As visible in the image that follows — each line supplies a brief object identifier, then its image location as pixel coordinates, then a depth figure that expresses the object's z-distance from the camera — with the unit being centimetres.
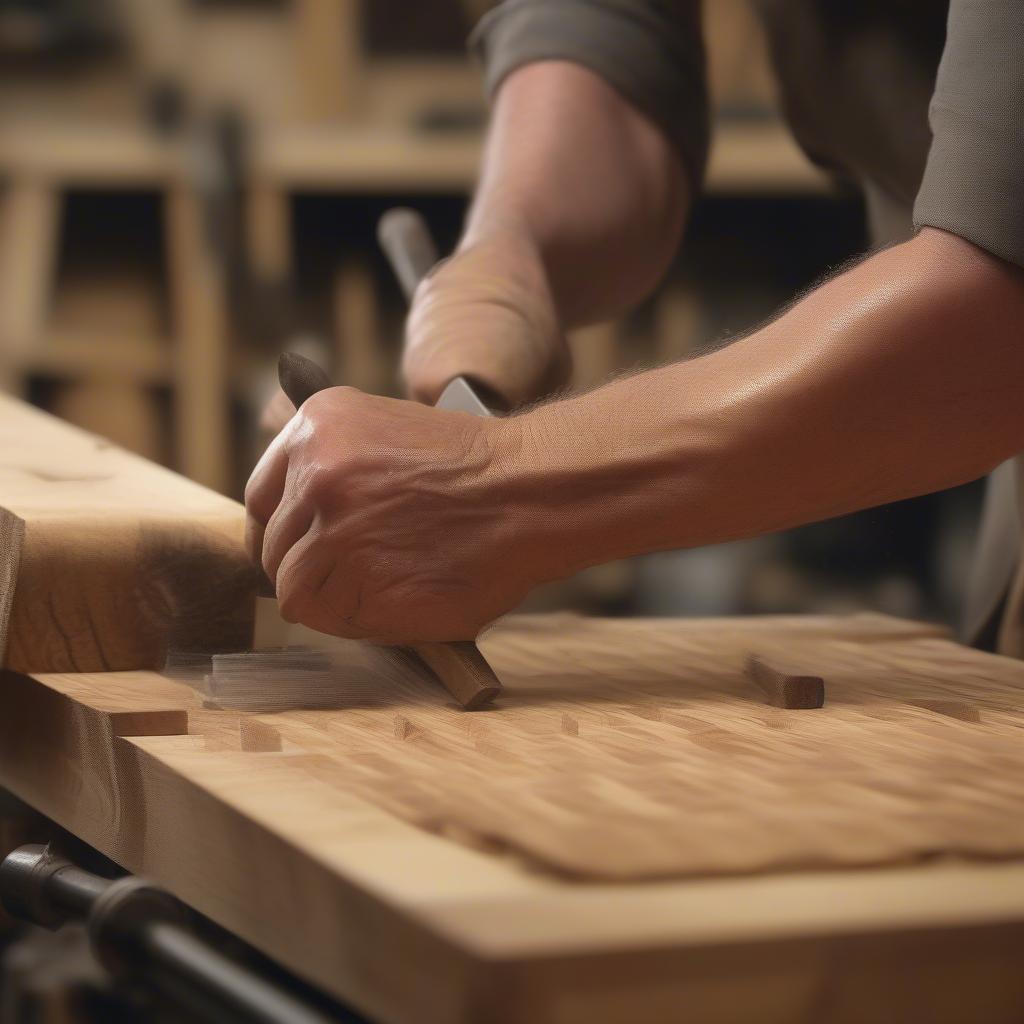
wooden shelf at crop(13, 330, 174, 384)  349
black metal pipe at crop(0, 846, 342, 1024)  103
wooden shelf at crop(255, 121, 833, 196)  346
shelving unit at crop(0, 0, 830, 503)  347
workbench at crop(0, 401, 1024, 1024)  101
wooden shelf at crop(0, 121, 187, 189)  346
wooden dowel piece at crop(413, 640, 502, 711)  128
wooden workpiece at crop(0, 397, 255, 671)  132
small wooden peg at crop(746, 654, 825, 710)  129
